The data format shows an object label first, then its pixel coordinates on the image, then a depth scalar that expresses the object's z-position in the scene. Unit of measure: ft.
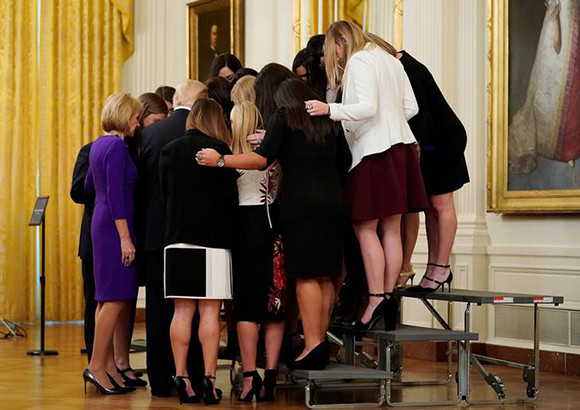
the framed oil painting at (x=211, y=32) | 38.34
